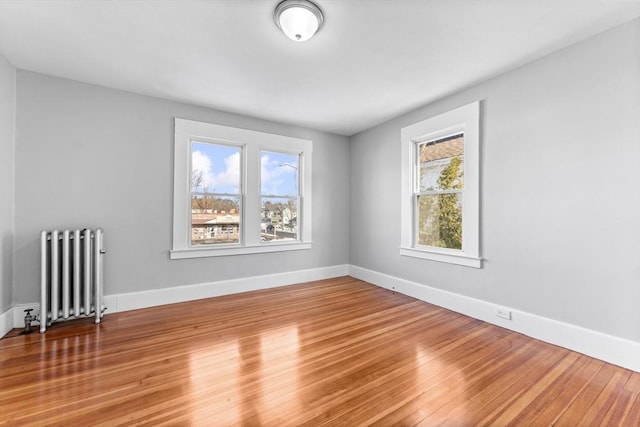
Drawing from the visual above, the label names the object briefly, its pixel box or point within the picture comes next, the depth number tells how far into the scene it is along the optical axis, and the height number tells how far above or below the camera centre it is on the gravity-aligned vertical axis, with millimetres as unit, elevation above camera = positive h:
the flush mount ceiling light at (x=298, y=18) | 1852 +1392
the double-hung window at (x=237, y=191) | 3576 +343
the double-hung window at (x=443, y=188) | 3062 +359
